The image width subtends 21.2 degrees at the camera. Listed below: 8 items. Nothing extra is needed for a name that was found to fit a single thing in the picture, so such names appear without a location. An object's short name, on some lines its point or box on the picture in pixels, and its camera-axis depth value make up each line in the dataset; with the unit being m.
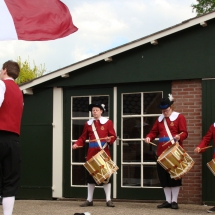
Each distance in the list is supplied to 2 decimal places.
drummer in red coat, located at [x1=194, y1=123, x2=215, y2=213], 9.50
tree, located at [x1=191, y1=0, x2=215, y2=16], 34.66
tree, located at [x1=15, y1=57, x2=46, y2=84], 35.72
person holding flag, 6.61
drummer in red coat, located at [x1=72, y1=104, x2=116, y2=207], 10.20
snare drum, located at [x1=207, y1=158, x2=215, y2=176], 9.06
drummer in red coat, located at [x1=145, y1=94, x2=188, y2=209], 9.78
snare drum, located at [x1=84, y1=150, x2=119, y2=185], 9.70
